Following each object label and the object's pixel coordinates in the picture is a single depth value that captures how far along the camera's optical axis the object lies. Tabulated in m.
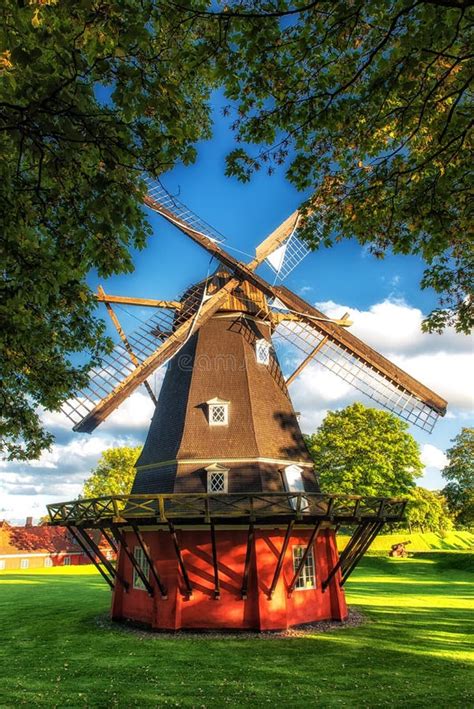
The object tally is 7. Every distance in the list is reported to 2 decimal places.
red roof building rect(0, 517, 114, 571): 55.38
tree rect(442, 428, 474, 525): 39.31
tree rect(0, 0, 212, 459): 4.42
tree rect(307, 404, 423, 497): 35.53
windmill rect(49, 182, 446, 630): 14.52
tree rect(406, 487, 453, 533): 37.72
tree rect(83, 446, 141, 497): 51.94
